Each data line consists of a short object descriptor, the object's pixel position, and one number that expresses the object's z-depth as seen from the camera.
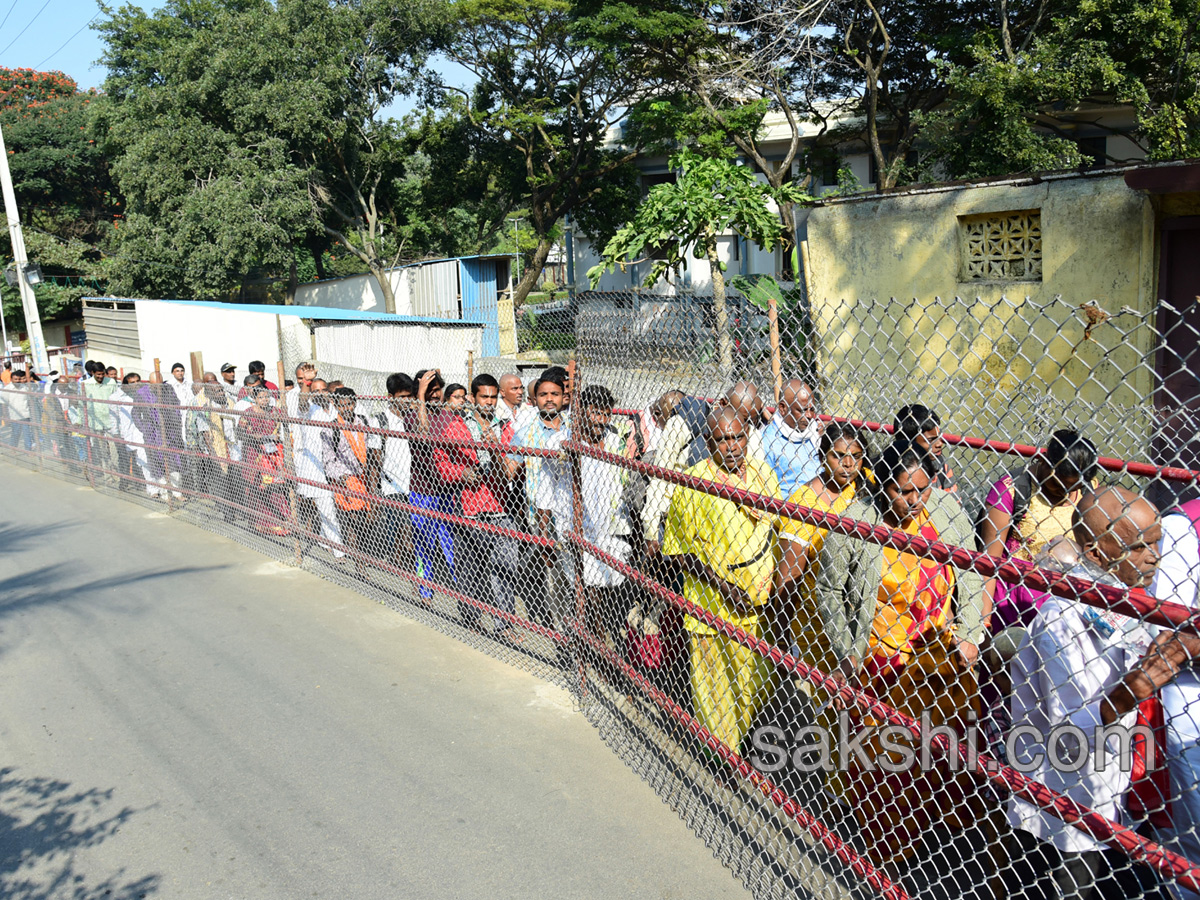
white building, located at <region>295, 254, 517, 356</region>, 26.36
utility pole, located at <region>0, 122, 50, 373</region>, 17.89
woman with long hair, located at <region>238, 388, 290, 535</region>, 7.34
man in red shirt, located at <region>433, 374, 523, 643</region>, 5.36
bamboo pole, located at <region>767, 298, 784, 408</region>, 3.61
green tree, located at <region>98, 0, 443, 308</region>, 21.77
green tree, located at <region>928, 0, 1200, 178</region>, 12.27
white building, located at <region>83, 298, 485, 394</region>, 15.56
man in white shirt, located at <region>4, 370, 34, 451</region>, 13.17
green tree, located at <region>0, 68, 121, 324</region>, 29.58
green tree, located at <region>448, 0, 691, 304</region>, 22.52
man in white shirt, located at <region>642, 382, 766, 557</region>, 3.77
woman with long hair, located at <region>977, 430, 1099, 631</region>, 3.05
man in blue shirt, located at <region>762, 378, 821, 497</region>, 3.72
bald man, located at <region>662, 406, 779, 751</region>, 3.47
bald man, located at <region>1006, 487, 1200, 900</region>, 2.34
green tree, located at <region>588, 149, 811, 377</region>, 11.66
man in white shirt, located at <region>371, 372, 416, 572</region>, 6.05
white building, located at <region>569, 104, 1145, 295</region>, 22.56
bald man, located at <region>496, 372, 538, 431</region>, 5.49
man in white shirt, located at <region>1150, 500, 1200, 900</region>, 2.15
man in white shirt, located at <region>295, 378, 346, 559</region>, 6.80
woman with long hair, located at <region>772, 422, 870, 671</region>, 3.17
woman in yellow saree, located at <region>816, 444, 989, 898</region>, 2.91
